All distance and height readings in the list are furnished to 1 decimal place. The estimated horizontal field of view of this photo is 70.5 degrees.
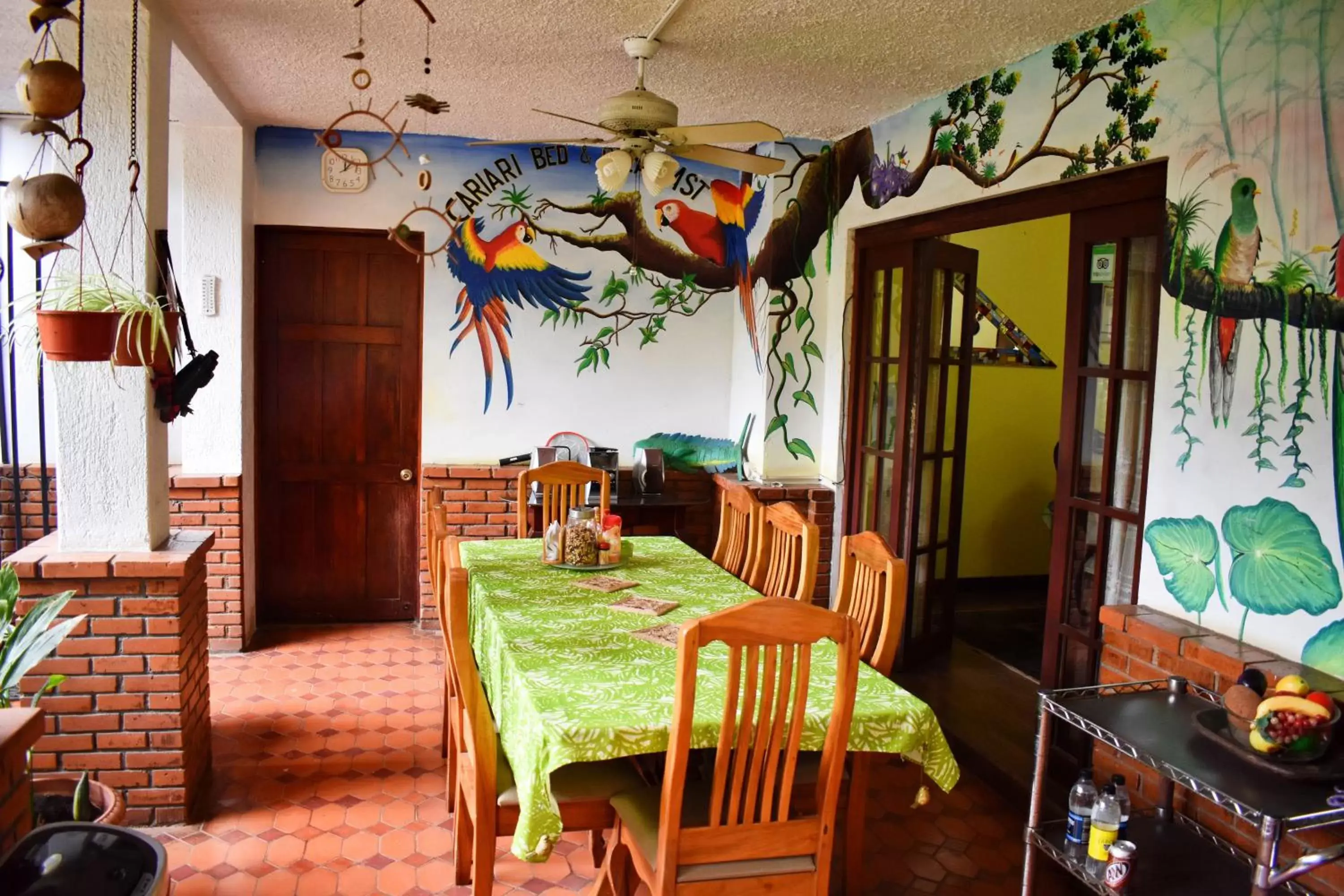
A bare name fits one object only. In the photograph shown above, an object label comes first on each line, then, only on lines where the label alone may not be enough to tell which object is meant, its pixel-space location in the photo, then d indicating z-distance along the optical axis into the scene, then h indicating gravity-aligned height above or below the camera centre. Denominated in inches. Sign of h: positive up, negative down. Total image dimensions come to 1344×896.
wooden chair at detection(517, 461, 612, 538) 159.6 -17.1
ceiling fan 104.6 +28.6
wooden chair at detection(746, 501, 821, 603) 122.7 -22.5
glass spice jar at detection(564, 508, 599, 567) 131.4 -21.6
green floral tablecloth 79.2 -27.7
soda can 84.0 -41.4
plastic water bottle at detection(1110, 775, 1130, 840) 90.0 -37.8
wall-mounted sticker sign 122.1 +17.8
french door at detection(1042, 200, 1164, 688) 117.9 -3.3
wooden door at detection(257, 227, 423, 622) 189.3 -9.2
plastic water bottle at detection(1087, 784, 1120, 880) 87.7 -39.8
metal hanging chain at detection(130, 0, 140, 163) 110.1 +36.5
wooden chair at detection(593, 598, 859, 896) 73.7 -31.3
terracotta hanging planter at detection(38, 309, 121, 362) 91.5 +3.7
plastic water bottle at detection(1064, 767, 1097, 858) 91.1 -40.1
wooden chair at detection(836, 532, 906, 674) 99.4 -22.1
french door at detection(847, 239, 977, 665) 170.7 -3.2
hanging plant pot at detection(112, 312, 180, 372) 99.4 +3.4
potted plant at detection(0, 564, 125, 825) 93.7 -28.9
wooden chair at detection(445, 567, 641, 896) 86.7 -37.5
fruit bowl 75.5 -25.9
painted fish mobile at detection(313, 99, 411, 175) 86.6 +24.0
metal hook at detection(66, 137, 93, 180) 85.0 +20.3
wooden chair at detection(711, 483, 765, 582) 144.6 -22.0
